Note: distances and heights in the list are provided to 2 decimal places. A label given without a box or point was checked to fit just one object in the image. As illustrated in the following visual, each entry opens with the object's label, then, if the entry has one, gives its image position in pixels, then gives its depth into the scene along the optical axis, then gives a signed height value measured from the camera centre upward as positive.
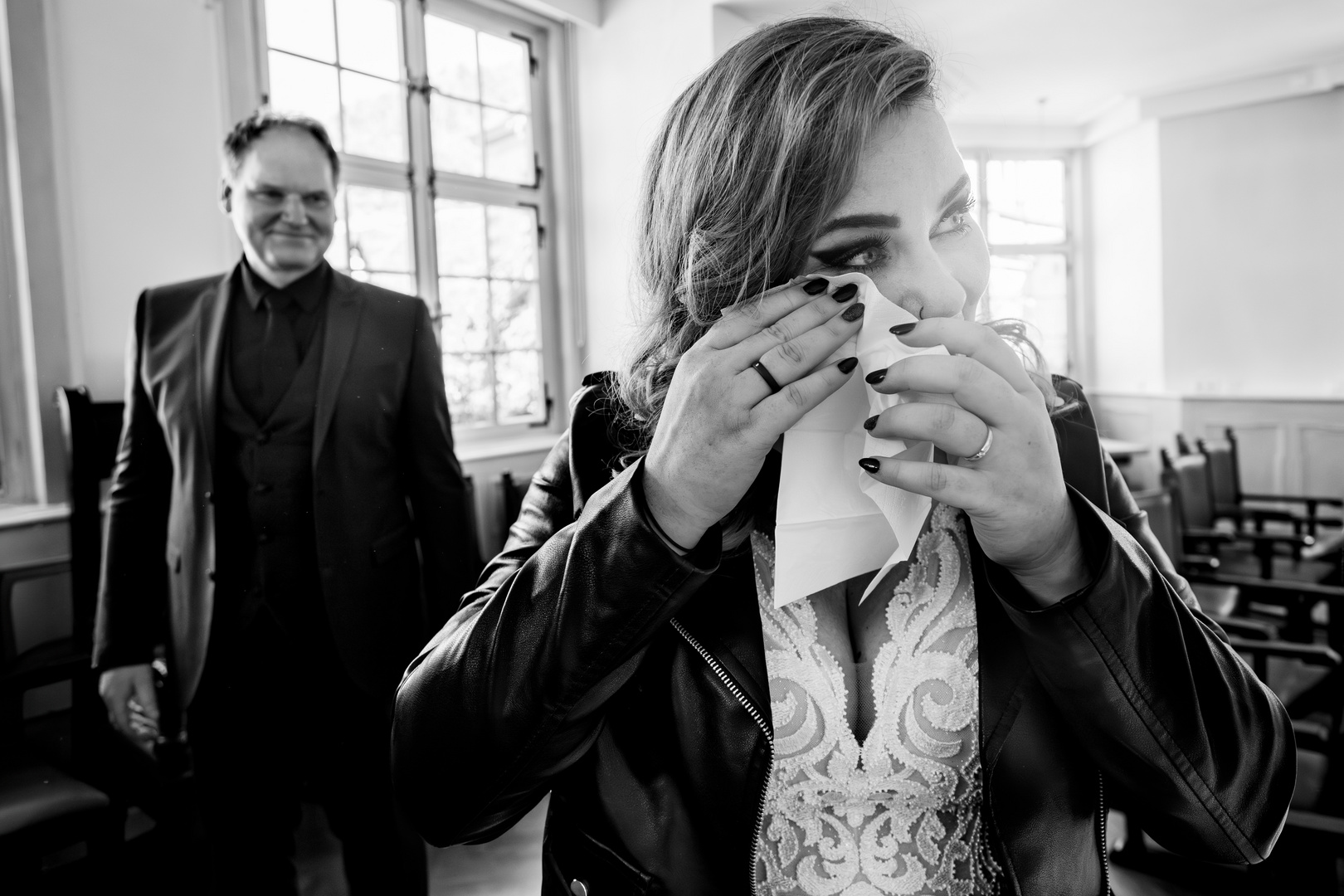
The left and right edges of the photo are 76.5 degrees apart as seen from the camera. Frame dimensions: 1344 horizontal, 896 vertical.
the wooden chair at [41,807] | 1.68 -0.76
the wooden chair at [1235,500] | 4.12 -0.64
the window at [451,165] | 3.71 +1.25
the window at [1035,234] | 7.84 +1.46
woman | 0.61 -0.19
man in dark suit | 1.85 -0.23
